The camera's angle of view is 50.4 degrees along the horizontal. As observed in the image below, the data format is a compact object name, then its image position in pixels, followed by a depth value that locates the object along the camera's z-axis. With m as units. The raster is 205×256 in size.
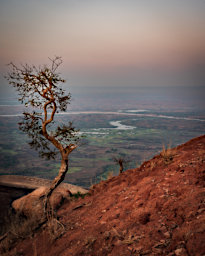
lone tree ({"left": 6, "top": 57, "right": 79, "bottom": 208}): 6.68
